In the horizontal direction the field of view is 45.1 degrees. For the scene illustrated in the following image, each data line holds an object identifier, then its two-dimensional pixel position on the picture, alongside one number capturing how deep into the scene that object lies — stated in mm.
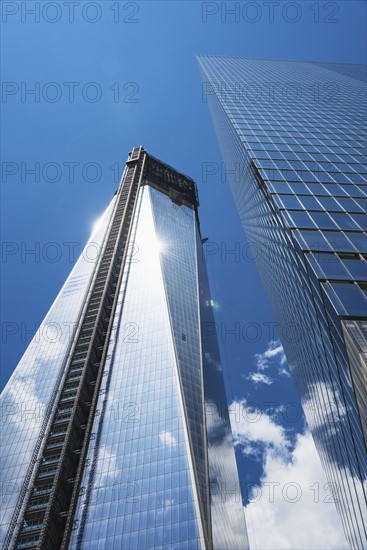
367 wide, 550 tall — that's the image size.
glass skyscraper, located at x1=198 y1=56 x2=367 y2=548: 23359
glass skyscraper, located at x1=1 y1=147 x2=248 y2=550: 48531
